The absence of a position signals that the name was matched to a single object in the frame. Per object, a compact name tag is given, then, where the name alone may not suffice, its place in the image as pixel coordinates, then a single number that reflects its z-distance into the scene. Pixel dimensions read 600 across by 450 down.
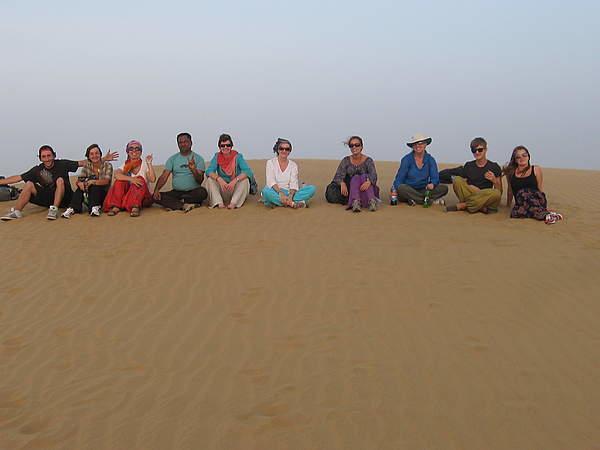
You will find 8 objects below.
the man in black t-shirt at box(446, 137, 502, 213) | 9.11
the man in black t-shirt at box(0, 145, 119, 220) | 9.43
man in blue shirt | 9.72
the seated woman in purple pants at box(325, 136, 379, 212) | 9.51
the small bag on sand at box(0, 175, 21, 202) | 11.84
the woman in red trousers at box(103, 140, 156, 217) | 9.38
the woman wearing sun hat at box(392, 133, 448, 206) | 9.73
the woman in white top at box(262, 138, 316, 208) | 9.69
